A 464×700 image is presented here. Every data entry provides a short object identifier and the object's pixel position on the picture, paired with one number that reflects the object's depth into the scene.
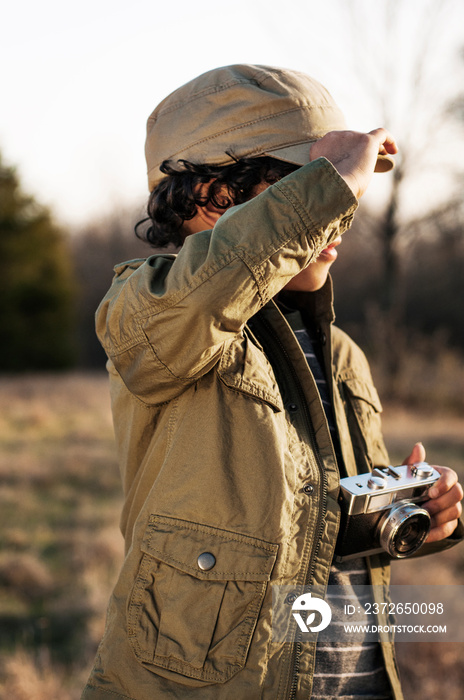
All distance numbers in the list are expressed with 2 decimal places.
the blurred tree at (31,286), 16.91
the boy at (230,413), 1.13
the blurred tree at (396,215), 9.95
